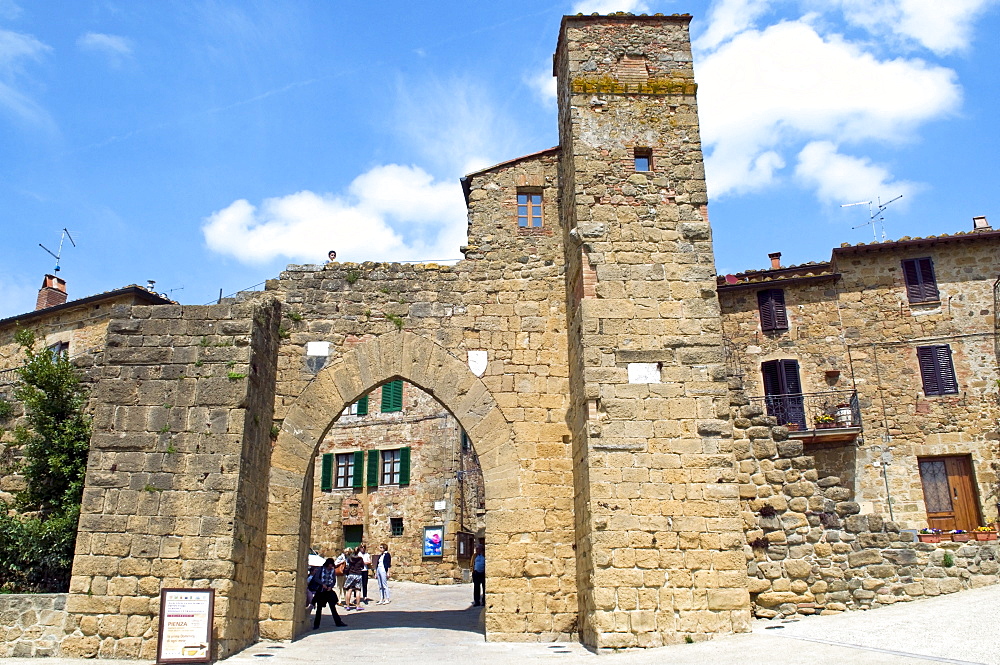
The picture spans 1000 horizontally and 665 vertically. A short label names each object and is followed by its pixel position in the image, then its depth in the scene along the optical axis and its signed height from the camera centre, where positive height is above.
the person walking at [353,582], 15.31 -1.03
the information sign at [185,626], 8.07 -0.98
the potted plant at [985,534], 13.86 -0.26
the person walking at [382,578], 16.86 -1.07
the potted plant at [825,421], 18.64 +2.39
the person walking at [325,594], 11.56 -0.96
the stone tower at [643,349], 8.70 +2.14
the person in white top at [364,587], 16.01 -1.21
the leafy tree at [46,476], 9.46 +0.73
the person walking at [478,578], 14.73 -0.96
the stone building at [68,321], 23.06 +6.51
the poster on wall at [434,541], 23.81 -0.41
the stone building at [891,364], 18.64 +3.93
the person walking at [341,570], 16.47 -0.86
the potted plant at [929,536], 15.73 -0.32
